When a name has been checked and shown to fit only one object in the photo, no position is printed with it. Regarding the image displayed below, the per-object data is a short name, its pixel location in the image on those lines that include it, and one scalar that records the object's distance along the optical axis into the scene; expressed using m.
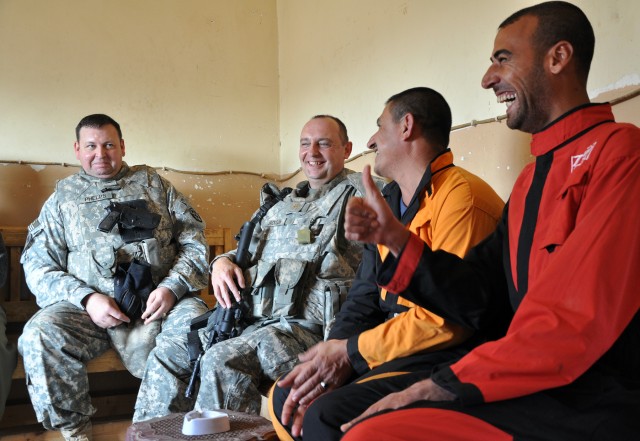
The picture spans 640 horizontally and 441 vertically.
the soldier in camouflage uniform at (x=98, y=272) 3.14
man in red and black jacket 1.22
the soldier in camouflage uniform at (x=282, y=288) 2.56
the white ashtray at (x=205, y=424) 1.92
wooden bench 3.79
